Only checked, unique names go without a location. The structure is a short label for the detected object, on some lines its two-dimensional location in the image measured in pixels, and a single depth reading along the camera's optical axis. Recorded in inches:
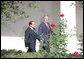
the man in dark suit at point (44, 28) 551.3
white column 591.1
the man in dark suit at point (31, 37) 519.7
